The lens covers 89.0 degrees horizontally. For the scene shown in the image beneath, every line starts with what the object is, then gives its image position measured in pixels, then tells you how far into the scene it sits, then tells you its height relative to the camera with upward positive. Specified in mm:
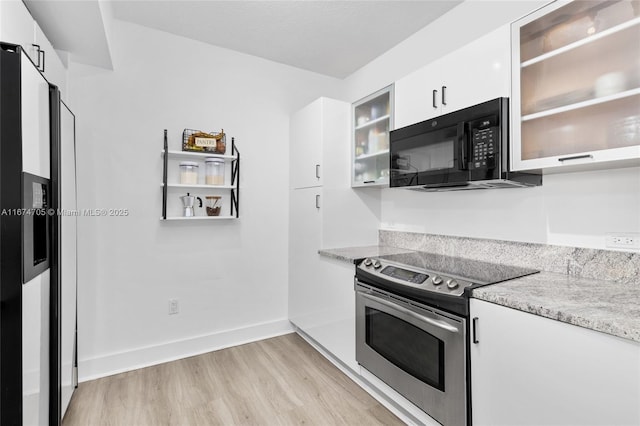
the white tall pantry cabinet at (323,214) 2486 -14
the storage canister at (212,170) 2607 +347
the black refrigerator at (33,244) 1108 -121
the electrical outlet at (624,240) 1422 -132
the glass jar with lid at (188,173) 2506 +311
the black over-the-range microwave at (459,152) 1597 +334
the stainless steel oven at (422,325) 1446 -583
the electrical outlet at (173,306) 2572 -740
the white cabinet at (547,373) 972 -553
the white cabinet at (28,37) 1240 +792
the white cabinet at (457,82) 1627 +742
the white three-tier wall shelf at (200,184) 2500 +227
